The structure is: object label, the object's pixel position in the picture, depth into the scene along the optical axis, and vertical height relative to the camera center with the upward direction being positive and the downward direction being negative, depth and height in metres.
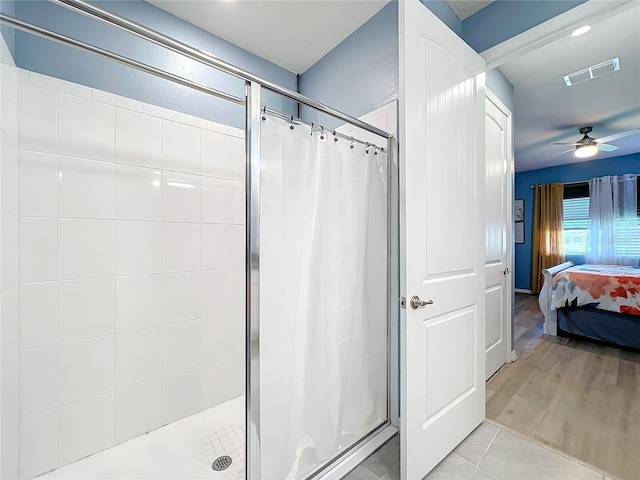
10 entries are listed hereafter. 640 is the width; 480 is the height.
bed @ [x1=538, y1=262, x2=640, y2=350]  2.76 -0.68
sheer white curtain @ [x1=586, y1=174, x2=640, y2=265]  4.51 +0.34
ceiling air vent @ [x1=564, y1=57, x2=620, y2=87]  2.31 +1.50
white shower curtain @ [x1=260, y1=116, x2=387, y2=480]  1.11 -0.26
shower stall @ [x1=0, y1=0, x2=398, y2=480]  1.10 -0.23
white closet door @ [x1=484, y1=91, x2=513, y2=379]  2.24 +0.08
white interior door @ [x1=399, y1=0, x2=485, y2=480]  1.23 +0.02
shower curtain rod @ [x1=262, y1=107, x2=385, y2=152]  1.08 +0.52
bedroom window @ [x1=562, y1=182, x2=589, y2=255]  5.05 +0.45
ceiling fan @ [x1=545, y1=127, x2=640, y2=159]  3.42 +1.23
